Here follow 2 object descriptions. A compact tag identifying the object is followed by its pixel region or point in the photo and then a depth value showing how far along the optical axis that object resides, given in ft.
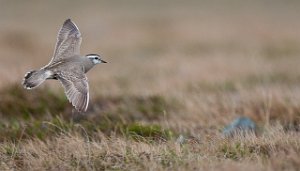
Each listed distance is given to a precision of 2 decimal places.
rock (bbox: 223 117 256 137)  51.49
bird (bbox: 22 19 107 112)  51.65
